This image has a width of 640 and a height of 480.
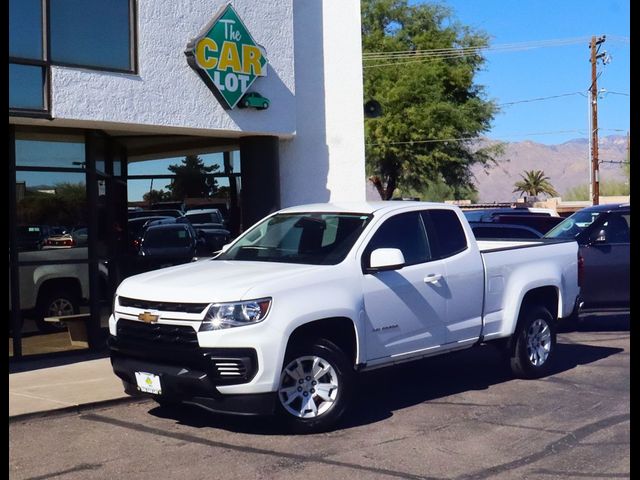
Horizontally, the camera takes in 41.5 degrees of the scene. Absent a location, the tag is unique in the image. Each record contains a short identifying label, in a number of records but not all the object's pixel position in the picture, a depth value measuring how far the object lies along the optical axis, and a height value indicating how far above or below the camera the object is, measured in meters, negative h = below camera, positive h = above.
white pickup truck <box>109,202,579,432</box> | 6.40 -0.83
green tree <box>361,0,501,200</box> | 37.72 +4.79
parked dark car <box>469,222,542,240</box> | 14.30 -0.41
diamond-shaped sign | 11.30 +2.12
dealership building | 10.05 +1.14
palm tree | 58.25 +1.36
